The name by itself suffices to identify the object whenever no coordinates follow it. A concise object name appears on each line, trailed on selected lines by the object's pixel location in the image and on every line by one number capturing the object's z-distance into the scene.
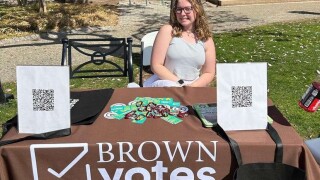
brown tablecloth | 1.89
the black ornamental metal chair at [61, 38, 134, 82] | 3.69
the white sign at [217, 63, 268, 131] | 1.94
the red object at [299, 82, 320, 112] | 2.03
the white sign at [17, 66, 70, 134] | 1.94
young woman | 3.15
